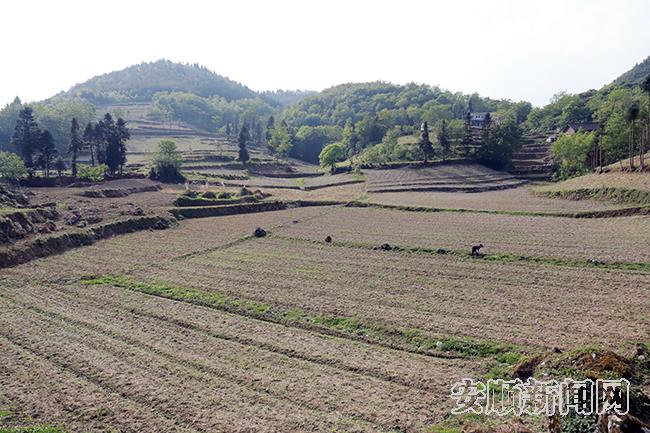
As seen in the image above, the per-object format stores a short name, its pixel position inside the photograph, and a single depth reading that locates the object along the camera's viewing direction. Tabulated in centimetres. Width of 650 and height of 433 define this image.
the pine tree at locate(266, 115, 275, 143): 12295
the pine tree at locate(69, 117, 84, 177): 6762
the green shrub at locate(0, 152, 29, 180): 5438
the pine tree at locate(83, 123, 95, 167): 7144
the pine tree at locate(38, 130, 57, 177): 6259
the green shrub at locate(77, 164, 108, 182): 6212
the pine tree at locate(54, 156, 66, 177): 6550
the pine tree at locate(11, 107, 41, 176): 6425
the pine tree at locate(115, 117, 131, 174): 6812
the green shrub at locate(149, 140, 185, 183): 6950
